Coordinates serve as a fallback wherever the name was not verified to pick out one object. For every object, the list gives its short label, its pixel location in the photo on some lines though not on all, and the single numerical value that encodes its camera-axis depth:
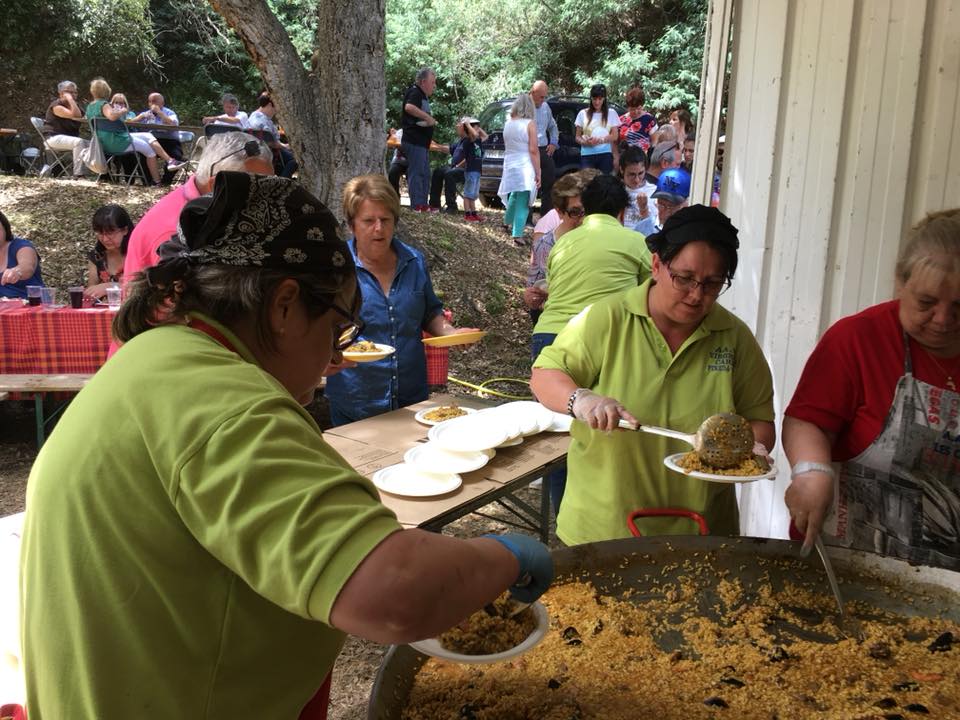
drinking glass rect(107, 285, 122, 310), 5.59
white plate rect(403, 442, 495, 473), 3.09
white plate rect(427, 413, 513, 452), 3.25
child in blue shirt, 12.55
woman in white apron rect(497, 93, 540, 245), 10.22
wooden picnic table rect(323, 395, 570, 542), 2.81
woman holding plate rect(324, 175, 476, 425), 3.88
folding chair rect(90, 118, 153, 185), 11.68
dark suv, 14.16
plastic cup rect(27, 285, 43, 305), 5.74
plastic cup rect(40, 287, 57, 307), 5.79
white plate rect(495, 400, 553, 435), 3.64
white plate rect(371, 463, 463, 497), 2.89
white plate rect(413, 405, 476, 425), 3.64
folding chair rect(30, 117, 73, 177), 12.21
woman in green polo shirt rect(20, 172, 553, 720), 0.87
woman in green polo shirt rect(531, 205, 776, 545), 2.26
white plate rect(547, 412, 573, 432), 3.76
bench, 5.36
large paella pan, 1.60
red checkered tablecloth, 5.63
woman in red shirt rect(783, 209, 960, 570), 2.06
